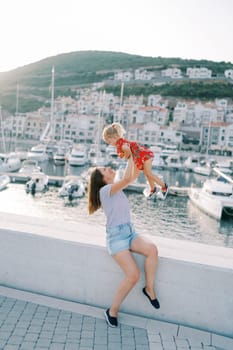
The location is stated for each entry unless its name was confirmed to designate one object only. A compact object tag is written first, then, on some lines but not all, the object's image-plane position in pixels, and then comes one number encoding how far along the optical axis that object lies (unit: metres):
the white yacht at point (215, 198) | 25.98
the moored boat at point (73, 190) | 28.66
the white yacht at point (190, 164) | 50.03
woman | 3.16
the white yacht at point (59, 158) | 48.09
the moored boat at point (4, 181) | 30.97
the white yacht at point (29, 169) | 35.50
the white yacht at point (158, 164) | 48.94
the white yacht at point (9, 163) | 37.57
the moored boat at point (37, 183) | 30.34
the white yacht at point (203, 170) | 46.22
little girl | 3.30
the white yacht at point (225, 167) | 46.39
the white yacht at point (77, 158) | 46.41
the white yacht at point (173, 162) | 50.09
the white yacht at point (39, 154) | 48.23
